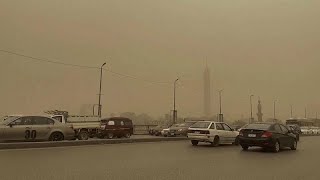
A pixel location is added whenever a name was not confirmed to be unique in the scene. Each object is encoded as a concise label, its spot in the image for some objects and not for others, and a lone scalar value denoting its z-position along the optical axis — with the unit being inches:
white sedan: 1059.9
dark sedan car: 920.3
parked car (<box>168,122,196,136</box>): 1734.7
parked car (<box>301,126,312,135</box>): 2889.3
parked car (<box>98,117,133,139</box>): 1486.2
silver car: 919.7
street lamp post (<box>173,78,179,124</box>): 2738.2
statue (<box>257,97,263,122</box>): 4526.3
